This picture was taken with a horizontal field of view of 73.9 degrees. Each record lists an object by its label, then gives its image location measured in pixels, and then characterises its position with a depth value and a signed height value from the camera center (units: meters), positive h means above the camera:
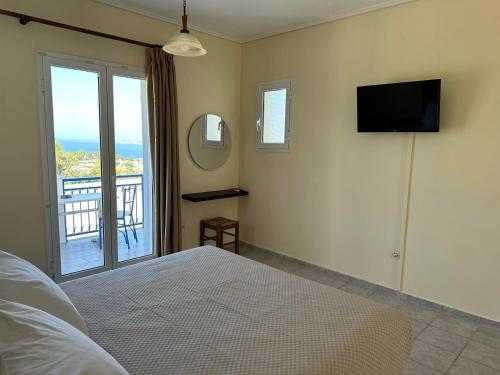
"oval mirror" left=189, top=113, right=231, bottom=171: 3.93 +0.07
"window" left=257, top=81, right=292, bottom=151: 3.85 +0.38
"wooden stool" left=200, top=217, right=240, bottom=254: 3.91 -0.95
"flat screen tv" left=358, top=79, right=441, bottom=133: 2.65 +0.37
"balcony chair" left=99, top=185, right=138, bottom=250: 3.56 -0.72
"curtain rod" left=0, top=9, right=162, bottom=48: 2.55 +0.98
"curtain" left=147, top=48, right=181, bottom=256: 3.34 -0.03
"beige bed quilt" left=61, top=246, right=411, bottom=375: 1.24 -0.78
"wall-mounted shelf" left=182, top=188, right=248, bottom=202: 3.73 -0.56
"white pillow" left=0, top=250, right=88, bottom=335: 1.24 -0.57
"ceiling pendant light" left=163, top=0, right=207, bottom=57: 2.20 +0.68
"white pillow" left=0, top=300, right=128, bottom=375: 0.79 -0.52
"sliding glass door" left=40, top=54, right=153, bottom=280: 2.91 -0.15
